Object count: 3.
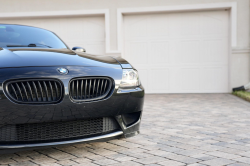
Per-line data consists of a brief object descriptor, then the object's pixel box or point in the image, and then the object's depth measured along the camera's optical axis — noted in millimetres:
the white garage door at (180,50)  9000
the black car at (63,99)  2457
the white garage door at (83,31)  9391
